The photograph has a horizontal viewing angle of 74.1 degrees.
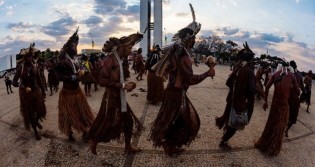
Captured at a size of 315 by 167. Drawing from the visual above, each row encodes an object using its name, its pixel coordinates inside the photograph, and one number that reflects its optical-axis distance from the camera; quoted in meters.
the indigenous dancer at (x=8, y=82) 10.00
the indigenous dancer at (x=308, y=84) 7.36
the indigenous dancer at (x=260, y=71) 7.91
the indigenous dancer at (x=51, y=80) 6.92
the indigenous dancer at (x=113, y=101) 3.43
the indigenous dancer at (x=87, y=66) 7.70
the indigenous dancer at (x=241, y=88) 3.73
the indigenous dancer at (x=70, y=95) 4.13
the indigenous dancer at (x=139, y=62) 12.11
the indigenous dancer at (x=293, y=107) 4.88
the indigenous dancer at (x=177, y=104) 3.32
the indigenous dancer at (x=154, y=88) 6.61
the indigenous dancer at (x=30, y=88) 4.38
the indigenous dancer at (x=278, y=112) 3.89
